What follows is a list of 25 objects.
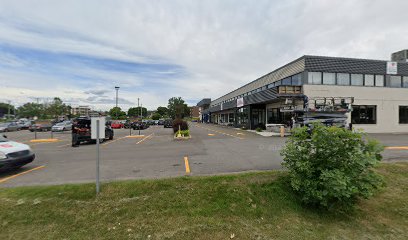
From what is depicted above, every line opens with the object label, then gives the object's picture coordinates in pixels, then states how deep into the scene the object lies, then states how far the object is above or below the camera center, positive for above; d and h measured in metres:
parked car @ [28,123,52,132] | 33.56 -1.23
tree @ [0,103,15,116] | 104.26 +5.42
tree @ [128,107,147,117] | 117.61 +4.41
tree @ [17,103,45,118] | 79.88 +3.62
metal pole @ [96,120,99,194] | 4.97 -0.89
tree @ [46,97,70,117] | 72.62 +3.98
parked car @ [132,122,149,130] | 34.56 -1.08
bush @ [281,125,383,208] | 4.07 -1.00
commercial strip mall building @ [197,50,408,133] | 21.25 +3.04
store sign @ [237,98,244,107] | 31.69 +2.59
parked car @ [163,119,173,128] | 40.28 -0.96
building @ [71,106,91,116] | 129.20 +6.82
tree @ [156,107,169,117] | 126.11 +5.21
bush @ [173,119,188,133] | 20.12 -0.58
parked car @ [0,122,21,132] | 34.14 -1.23
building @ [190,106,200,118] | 131.48 +5.00
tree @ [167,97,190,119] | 107.97 +8.51
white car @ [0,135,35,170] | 6.88 -1.23
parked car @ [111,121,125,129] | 41.59 -1.15
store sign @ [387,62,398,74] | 23.61 +5.74
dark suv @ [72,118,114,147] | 14.74 -0.83
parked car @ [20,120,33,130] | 40.31 -1.09
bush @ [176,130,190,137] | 19.23 -1.29
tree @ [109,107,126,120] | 103.07 +3.66
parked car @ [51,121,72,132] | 30.88 -1.13
